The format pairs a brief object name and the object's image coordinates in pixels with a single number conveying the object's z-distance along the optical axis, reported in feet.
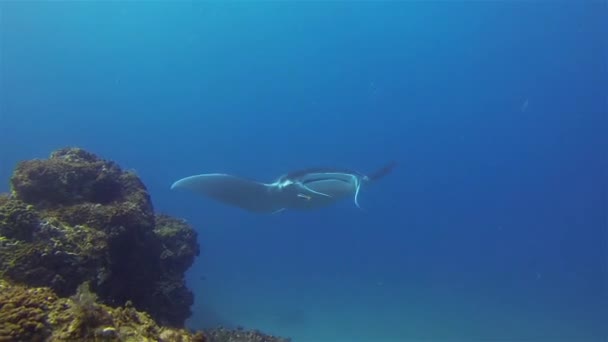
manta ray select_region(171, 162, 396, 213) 35.58
